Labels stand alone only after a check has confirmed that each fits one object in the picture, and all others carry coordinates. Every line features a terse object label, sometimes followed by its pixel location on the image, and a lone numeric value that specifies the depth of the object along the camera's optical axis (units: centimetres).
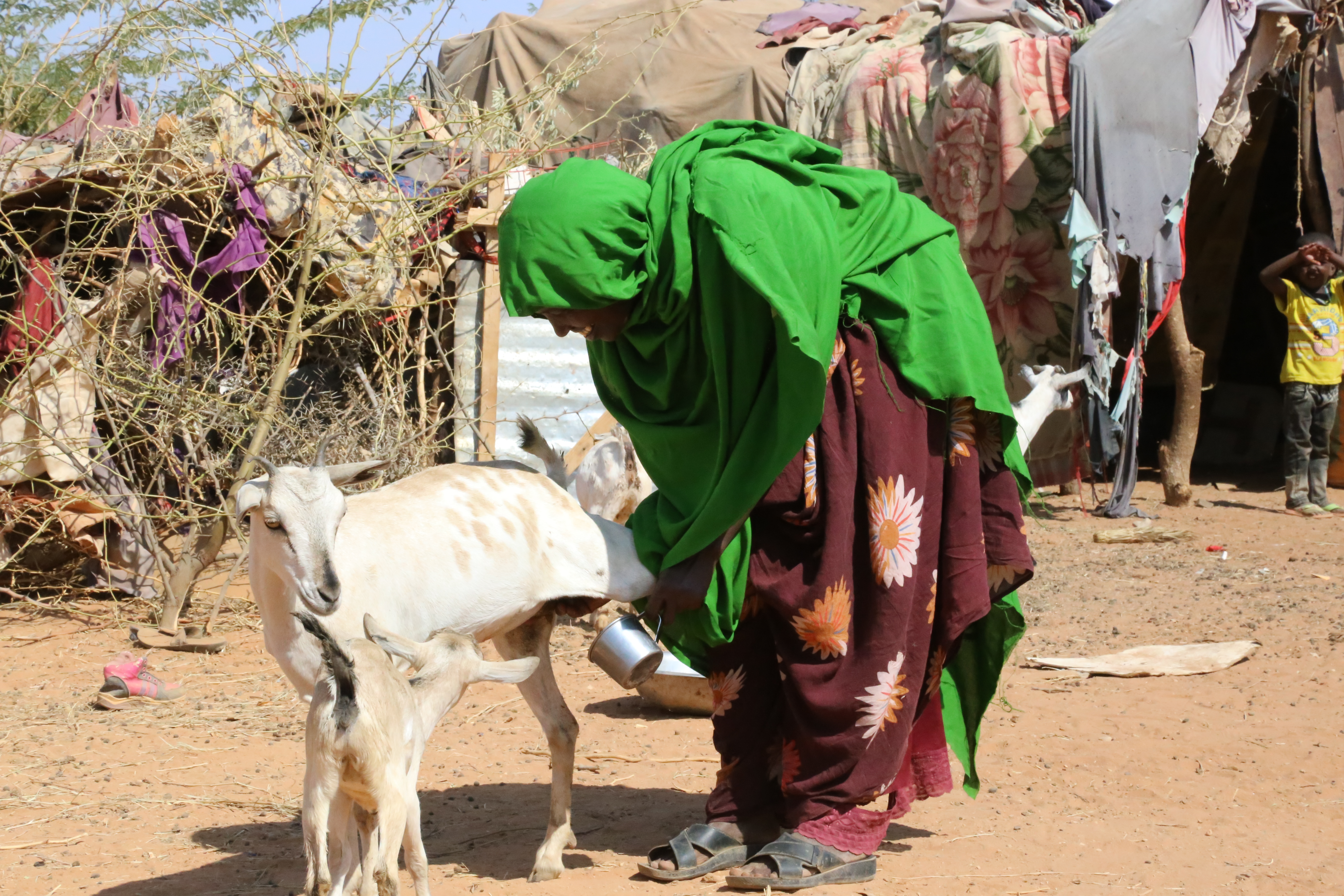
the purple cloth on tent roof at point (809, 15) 1131
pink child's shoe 550
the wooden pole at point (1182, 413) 923
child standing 916
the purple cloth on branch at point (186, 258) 681
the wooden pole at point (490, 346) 855
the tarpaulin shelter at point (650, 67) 1119
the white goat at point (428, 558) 310
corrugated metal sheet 877
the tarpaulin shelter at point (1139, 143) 838
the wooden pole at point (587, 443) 795
